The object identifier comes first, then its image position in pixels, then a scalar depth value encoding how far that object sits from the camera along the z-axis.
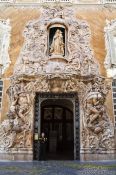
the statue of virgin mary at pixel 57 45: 8.64
